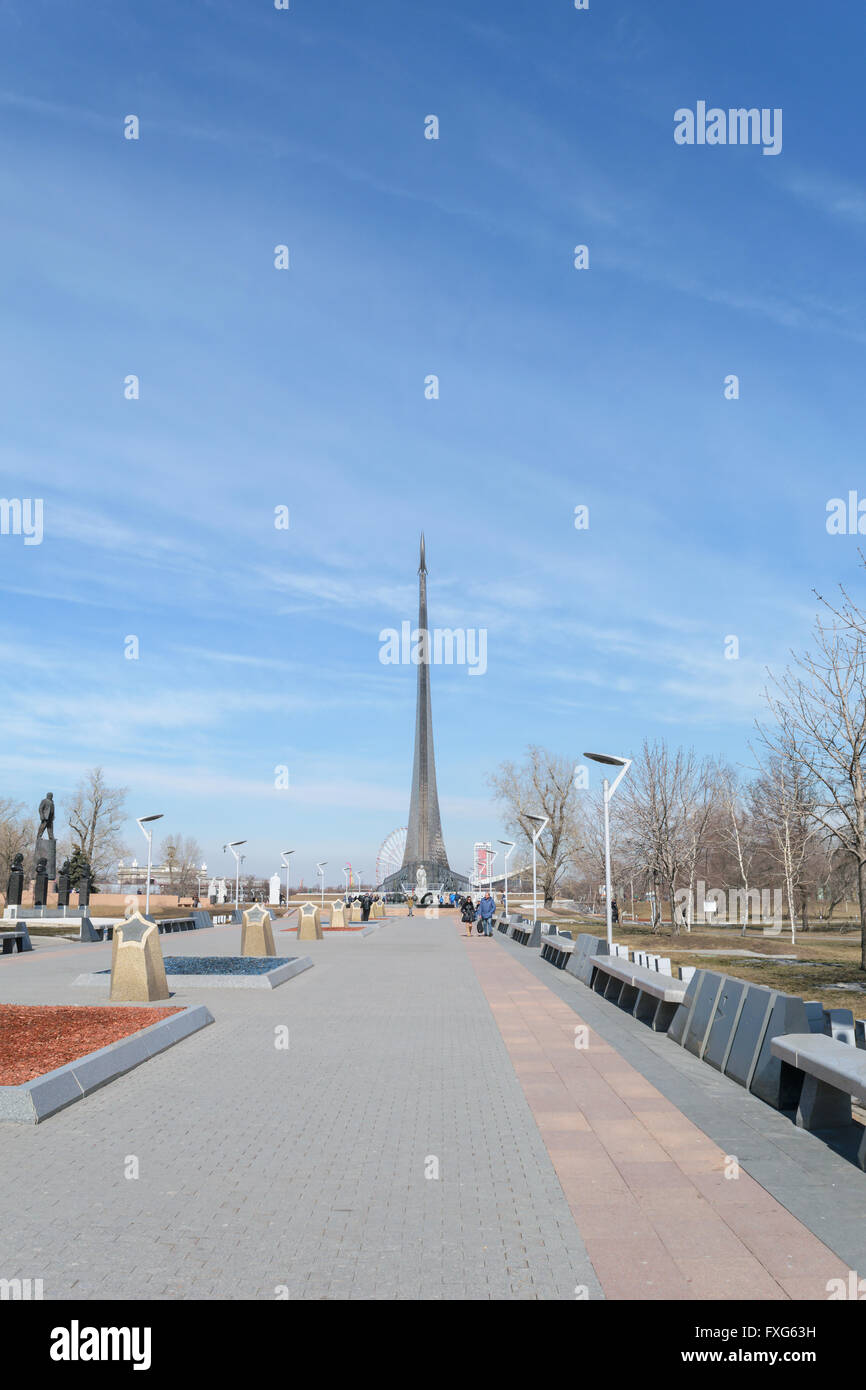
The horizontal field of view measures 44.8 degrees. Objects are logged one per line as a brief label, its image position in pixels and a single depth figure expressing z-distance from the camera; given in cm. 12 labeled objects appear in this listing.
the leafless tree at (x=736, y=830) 4872
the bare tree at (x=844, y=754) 1950
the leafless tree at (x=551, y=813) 6475
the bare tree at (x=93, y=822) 7562
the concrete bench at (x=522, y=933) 2895
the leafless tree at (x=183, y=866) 11500
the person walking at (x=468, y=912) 3866
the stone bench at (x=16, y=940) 2402
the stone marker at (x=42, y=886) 4262
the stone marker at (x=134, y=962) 1304
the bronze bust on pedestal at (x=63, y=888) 4753
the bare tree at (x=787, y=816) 2246
